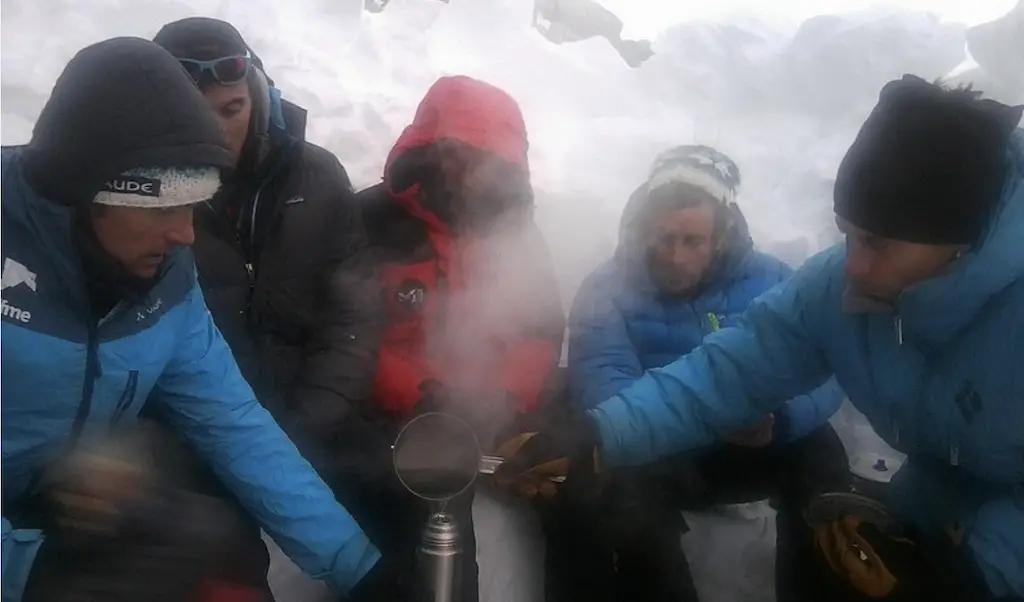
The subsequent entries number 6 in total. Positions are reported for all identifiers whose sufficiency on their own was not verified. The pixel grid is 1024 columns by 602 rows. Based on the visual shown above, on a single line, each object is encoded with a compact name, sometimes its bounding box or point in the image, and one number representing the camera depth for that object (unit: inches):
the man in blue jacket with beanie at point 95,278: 36.9
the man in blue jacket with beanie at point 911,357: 43.1
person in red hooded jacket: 66.3
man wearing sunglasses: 58.4
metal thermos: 46.8
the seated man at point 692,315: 64.6
